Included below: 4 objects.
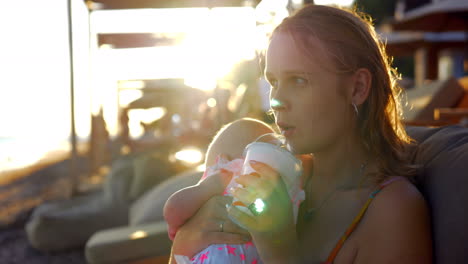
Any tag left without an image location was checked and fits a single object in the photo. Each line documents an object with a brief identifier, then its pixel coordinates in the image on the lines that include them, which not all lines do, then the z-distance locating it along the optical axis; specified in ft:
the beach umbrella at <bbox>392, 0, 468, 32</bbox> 23.31
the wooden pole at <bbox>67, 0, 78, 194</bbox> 14.67
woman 3.36
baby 3.89
